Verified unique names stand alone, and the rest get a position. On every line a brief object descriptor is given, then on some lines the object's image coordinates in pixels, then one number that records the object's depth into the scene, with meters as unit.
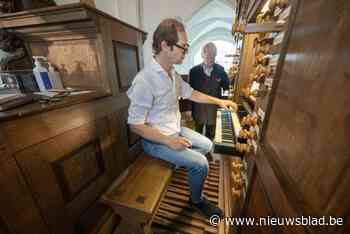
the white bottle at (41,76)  0.94
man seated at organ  0.94
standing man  1.93
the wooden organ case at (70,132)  0.60
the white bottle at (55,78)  1.06
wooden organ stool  0.83
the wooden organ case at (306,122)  0.26
